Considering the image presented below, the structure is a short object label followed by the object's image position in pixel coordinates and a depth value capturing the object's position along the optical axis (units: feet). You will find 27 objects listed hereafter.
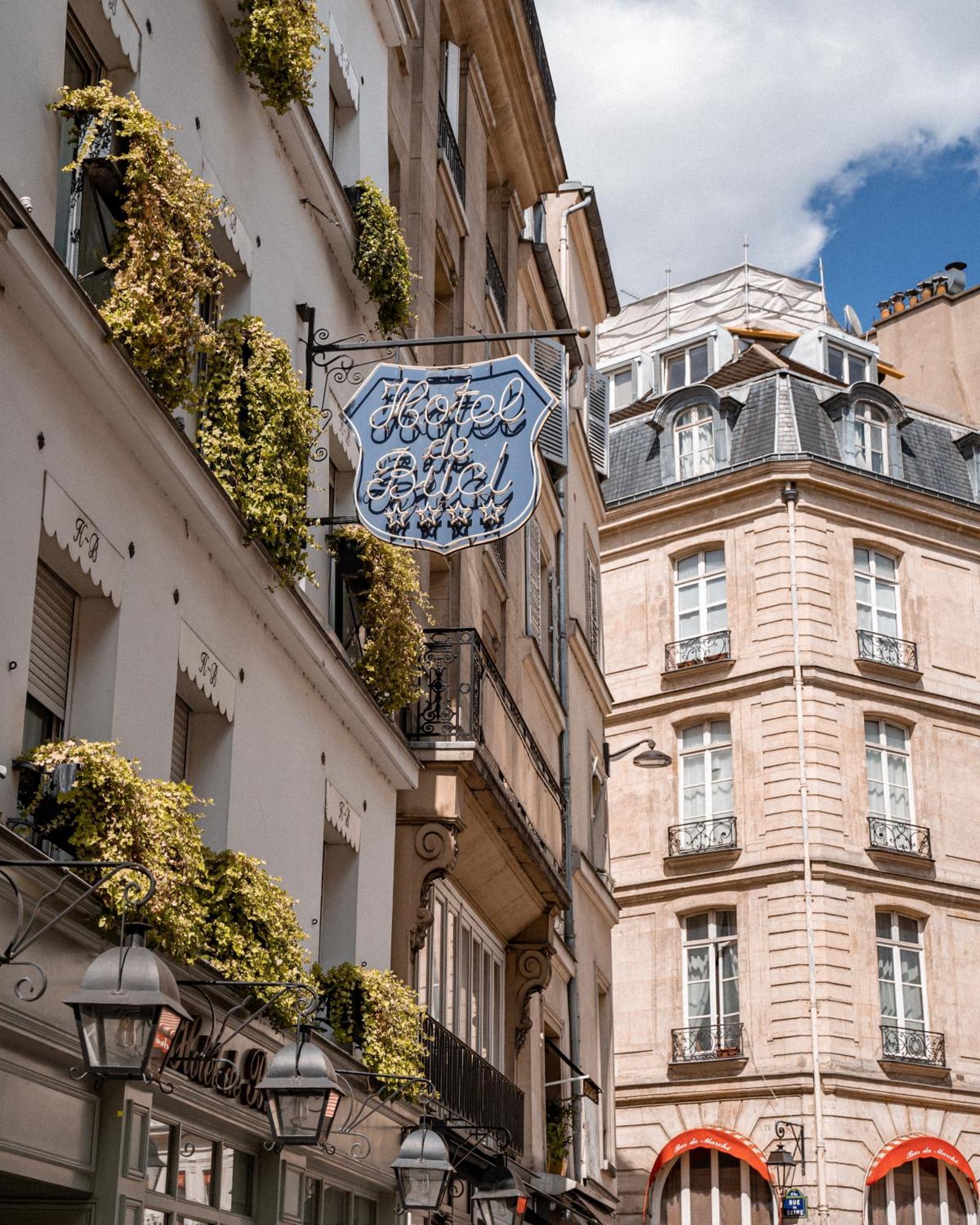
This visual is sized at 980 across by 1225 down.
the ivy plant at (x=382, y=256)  50.44
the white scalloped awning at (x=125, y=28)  33.22
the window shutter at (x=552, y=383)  87.97
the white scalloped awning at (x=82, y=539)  28.37
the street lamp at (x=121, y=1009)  23.41
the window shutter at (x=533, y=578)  79.77
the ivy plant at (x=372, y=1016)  43.24
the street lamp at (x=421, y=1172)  44.01
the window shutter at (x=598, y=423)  101.35
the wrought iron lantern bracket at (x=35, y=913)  23.53
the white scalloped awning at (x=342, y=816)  45.42
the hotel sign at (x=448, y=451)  41.37
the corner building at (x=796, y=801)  111.45
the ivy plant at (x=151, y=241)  30.48
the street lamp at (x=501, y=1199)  54.75
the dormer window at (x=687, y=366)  149.07
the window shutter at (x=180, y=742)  36.35
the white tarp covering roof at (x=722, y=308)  168.04
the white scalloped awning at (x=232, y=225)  38.09
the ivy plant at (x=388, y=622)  46.50
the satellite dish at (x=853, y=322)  168.14
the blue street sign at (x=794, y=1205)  104.73
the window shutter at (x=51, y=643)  29.37
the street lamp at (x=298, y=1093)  32.81
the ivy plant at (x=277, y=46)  40.34
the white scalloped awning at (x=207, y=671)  34.99
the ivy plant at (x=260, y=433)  36.99
